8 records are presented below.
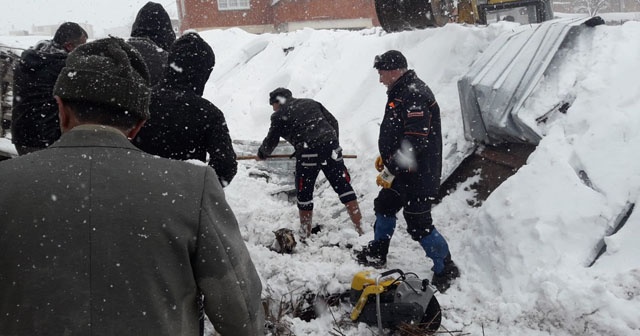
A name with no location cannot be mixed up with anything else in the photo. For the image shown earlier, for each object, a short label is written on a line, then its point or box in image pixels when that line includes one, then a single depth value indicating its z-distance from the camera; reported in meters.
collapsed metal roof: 5.28
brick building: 22.58
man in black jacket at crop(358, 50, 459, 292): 4.20
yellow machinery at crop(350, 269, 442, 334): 3.55
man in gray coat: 1.27
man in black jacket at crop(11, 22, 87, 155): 3.96
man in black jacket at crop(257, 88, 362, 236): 5.33
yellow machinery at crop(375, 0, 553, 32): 8.20
